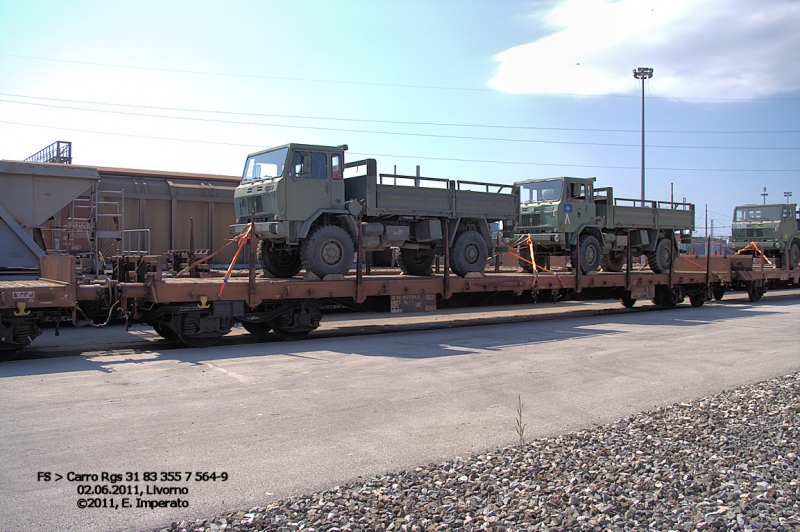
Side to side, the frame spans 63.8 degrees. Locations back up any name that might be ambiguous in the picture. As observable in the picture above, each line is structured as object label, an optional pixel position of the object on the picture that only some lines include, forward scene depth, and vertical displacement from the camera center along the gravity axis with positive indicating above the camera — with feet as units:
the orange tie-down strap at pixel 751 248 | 81.15 +1.11
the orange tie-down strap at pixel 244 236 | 35.19 +1.01
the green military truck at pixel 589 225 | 52.42 +2.69
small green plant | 17.27 -4.93
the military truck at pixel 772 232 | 86.63 +3.42
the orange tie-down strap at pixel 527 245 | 52.40 +0.89
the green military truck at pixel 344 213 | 36.60 +2.60
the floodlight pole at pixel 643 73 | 134.51 +38.38
